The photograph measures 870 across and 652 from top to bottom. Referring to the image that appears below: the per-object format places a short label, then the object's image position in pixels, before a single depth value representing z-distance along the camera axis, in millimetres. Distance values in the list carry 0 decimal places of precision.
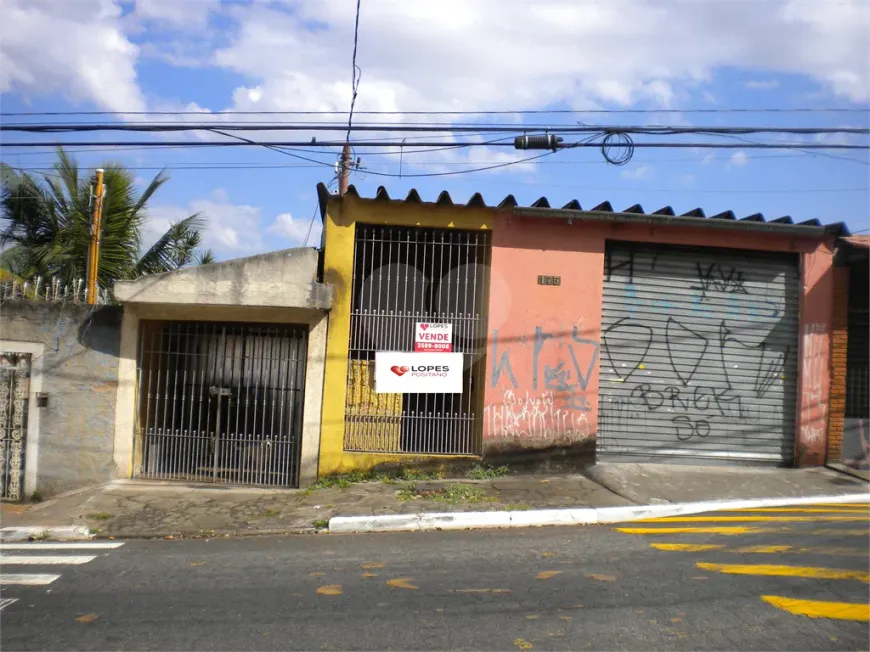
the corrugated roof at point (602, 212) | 9547
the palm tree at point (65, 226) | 14227
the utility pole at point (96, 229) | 13078
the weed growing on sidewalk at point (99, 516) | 8062
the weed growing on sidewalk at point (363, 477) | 9328
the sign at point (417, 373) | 9570
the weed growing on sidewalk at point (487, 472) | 9516
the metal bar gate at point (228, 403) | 9695
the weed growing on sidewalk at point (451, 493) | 8409
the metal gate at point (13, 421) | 9742
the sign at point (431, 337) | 9711
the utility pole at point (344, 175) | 18275
